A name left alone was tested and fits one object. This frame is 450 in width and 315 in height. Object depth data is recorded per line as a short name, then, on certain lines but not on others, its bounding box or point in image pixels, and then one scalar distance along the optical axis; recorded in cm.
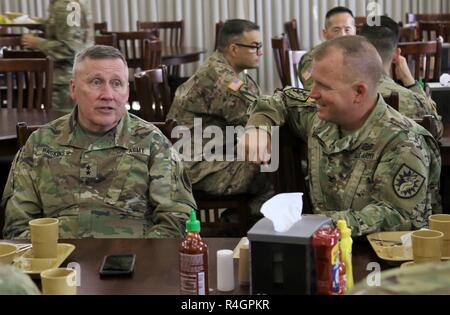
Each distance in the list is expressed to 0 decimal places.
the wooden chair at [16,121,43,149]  490
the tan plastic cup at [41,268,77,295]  392
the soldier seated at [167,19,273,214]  580
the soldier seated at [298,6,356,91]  856
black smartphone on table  416
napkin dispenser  383
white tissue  385
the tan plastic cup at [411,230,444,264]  409
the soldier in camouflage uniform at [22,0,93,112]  802
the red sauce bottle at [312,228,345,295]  385
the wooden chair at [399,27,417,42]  1041
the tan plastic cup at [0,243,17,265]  423
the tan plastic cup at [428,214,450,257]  419
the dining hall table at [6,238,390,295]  408
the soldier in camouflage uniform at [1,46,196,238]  475
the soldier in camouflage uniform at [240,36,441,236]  449
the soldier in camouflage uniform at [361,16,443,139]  524
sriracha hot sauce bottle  399
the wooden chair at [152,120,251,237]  579
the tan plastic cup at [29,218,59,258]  425
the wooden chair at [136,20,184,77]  1280
